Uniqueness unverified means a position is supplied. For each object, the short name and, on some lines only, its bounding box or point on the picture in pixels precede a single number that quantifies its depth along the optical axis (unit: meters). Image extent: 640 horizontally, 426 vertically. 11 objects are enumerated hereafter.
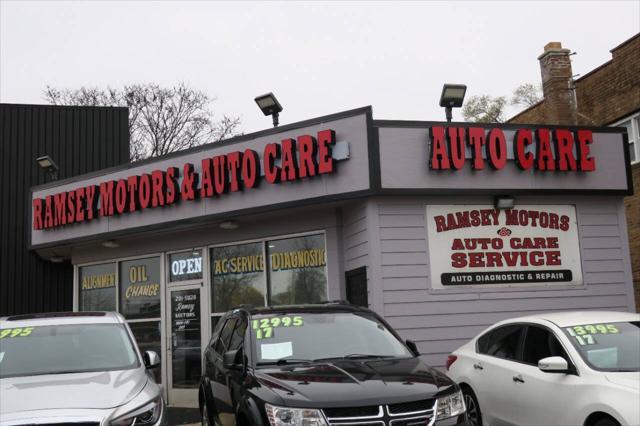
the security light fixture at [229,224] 12.44
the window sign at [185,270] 13.43
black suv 4.94
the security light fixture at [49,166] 15.62
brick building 18.17
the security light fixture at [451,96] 11.99
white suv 4.99
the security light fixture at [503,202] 11.27
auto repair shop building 10.80
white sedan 5.61
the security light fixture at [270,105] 12.67
